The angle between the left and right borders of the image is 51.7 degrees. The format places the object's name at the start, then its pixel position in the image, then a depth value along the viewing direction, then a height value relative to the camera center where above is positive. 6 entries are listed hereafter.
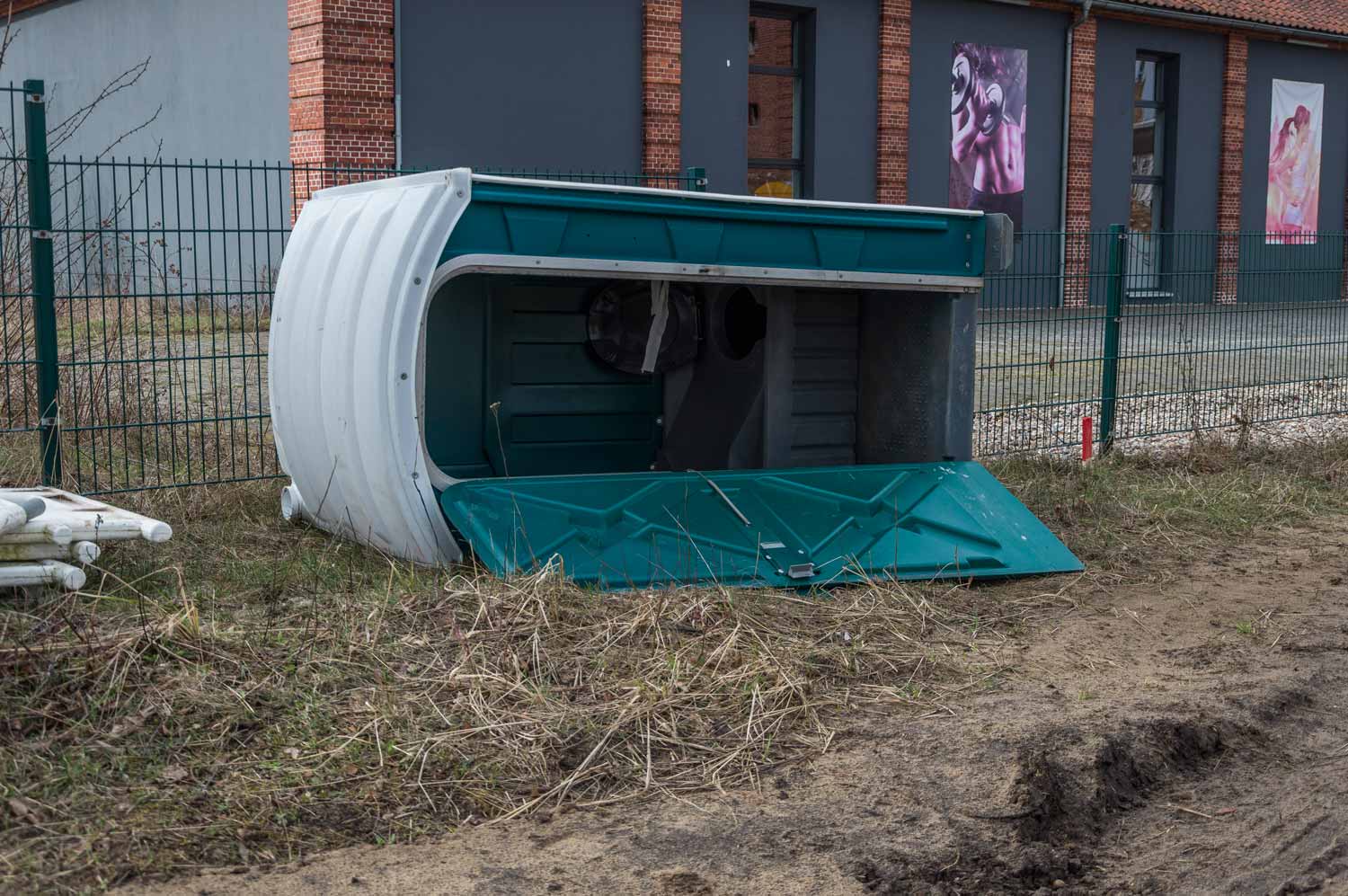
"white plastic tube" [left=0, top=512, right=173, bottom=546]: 5.15 -0.95
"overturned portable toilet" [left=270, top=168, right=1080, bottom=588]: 5.67 -0.50
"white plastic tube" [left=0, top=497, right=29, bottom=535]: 4.99 -0.85
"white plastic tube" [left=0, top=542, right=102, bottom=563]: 5.09 -1.01
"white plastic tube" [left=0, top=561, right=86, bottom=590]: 5.02 -1.06
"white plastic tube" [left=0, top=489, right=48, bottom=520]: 5.22 -0.84
